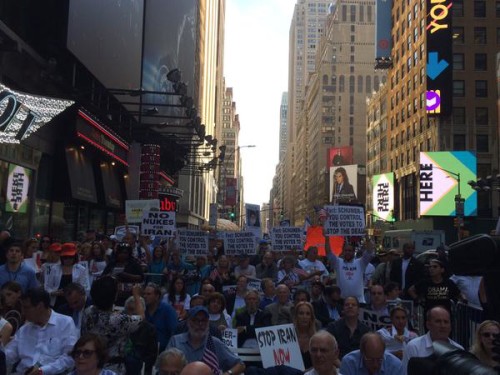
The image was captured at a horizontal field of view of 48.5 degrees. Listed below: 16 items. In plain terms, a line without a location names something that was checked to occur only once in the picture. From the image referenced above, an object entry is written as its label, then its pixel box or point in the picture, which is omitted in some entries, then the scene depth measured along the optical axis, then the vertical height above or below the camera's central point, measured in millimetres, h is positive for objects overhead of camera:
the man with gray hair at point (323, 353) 4926 -1036
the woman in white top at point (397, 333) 7062 -1267
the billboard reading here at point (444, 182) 58281 +6051
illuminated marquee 10141 +2302
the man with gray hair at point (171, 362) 4547 -1065
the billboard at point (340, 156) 115000 +16597
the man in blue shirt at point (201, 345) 5730 -1189
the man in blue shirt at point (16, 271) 8188 -616
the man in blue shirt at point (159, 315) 7270 -1083
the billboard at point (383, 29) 77062 +29134
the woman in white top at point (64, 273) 8680 -668
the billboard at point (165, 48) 32312 +12297
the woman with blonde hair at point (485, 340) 4672 -865
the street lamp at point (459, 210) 41000 +2134
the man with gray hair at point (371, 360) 5172 -1192
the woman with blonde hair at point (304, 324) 6758 -1089
